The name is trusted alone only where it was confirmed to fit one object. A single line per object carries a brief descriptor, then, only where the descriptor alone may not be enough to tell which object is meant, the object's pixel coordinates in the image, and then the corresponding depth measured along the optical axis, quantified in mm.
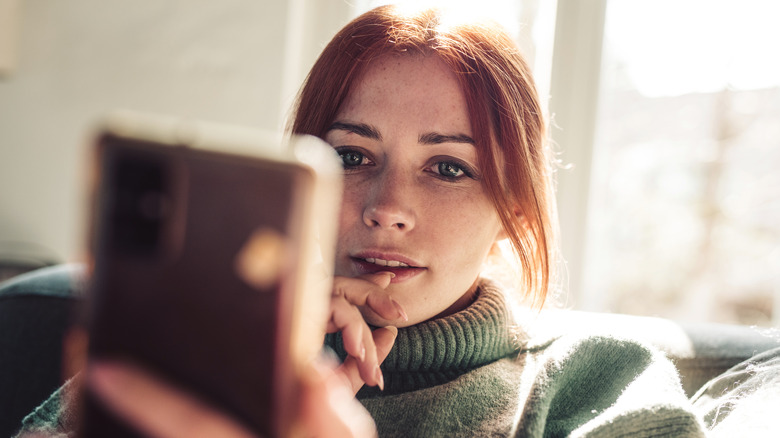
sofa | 927
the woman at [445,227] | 680
